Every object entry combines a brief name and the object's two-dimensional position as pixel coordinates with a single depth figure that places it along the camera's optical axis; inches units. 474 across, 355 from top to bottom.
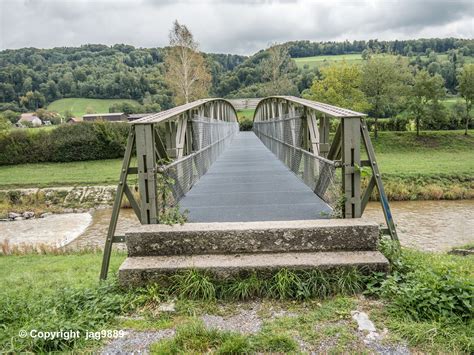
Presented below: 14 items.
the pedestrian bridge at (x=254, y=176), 151.9
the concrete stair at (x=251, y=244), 137.6
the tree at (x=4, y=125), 1194.8
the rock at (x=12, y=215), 724.3
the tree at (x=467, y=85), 1386.6
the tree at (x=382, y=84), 1390.3
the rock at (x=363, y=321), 109.4
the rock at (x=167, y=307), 123.3
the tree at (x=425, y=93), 1379.2
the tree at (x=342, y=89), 1320.1
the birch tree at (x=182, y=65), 1578.5
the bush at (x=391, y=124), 1524.4
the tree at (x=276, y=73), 1910.7
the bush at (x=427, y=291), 113.0
